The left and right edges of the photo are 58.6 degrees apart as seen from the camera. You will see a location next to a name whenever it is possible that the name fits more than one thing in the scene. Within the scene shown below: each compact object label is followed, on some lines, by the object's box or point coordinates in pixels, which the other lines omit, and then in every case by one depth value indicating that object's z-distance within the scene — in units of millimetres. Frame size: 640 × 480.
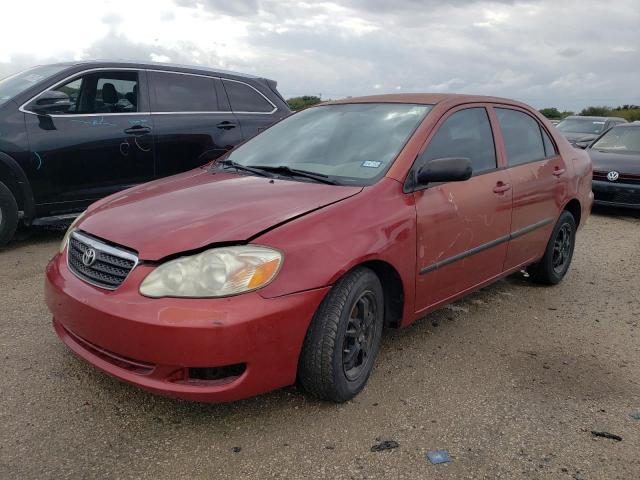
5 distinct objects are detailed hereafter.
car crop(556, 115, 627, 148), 14377
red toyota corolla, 2422
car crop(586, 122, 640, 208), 8516
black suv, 5188
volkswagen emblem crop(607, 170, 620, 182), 8648
